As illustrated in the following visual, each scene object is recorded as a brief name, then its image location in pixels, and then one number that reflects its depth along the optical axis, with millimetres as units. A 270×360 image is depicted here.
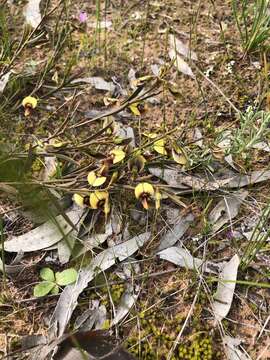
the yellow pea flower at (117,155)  250
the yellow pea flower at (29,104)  272
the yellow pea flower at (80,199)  255
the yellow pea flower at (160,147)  269
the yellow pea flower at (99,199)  249
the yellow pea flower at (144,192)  248
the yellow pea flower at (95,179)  246
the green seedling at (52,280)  242
